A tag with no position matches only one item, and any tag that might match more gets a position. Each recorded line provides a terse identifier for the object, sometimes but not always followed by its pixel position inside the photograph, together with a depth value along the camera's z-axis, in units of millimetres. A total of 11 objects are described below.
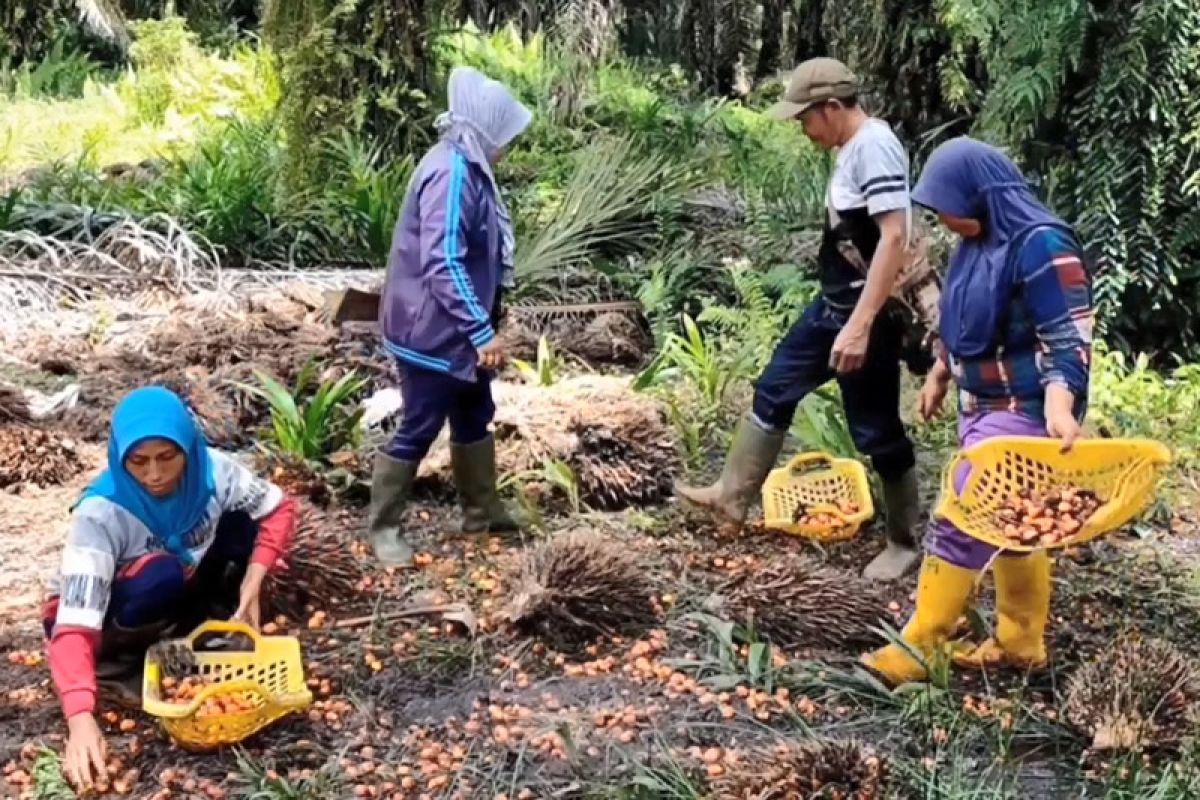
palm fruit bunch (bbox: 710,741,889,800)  2965
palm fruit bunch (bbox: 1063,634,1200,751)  3205
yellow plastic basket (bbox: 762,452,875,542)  4754
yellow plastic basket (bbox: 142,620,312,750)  3229
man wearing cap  4051
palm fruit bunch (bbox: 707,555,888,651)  3908
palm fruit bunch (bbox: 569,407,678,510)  5121
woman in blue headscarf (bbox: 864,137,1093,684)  3379
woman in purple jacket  4219
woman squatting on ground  3191
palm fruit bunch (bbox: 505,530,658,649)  3912
